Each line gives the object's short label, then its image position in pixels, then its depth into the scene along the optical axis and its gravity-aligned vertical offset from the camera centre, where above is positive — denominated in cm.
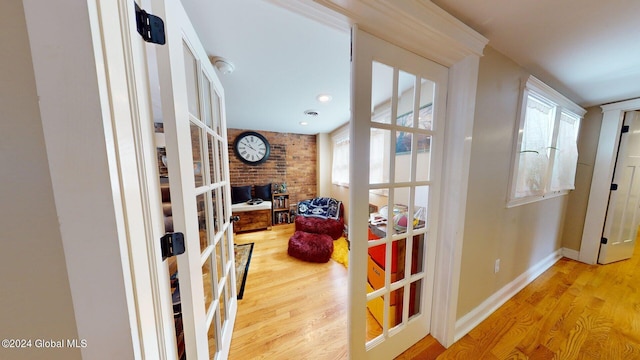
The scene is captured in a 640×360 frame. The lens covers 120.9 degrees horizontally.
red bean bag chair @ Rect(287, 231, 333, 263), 231 -109
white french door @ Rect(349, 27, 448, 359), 87 -16
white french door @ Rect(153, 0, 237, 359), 62 -5
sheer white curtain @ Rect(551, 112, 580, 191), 186 +10
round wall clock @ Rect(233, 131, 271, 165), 379 +35
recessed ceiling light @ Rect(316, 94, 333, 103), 196 +74
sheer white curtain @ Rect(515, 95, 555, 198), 149 +14
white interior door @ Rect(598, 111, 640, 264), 204 -45
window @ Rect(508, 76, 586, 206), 146 +17
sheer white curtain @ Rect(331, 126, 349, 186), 330 +14
